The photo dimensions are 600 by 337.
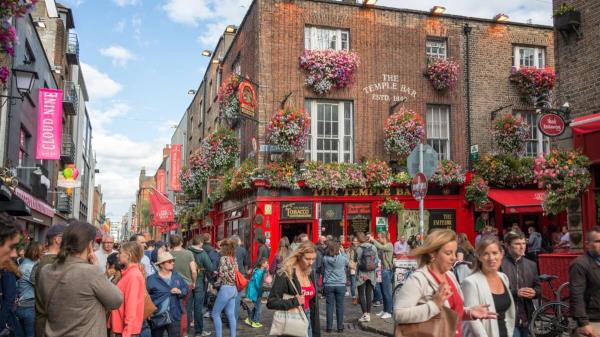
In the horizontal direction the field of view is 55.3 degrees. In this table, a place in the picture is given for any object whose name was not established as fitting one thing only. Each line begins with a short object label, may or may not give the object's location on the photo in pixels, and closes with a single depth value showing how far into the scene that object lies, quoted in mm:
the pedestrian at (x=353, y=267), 15280
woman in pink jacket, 5804
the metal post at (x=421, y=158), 12384
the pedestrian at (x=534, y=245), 16906
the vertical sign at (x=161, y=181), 53788
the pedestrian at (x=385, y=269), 12836
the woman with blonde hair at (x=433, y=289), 4051
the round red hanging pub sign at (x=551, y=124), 12727
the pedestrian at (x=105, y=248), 10145
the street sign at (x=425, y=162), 12469
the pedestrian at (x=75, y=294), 4012
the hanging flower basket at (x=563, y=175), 11594
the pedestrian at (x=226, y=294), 9227
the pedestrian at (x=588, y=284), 5531
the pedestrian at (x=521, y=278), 5965
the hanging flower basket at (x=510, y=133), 21047
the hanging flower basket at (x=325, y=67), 20328
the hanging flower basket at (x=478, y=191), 20703
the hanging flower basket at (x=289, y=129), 18844
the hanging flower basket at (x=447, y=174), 20531
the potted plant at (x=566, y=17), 13094
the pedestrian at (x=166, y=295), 7258
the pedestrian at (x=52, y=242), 6219
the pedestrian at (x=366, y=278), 12094
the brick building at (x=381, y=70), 20516
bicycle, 8469
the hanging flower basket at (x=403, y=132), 19984
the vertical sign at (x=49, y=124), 21453
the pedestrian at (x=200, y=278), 10875
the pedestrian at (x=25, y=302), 7020
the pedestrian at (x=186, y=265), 9562
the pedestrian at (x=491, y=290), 4773
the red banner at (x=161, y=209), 30953
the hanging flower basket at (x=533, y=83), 22047
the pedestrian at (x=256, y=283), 9548
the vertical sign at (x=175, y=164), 38862
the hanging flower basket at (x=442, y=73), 21453
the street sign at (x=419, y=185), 11773
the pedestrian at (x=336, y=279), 10922
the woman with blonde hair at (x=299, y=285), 6270
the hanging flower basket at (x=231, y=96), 21148
